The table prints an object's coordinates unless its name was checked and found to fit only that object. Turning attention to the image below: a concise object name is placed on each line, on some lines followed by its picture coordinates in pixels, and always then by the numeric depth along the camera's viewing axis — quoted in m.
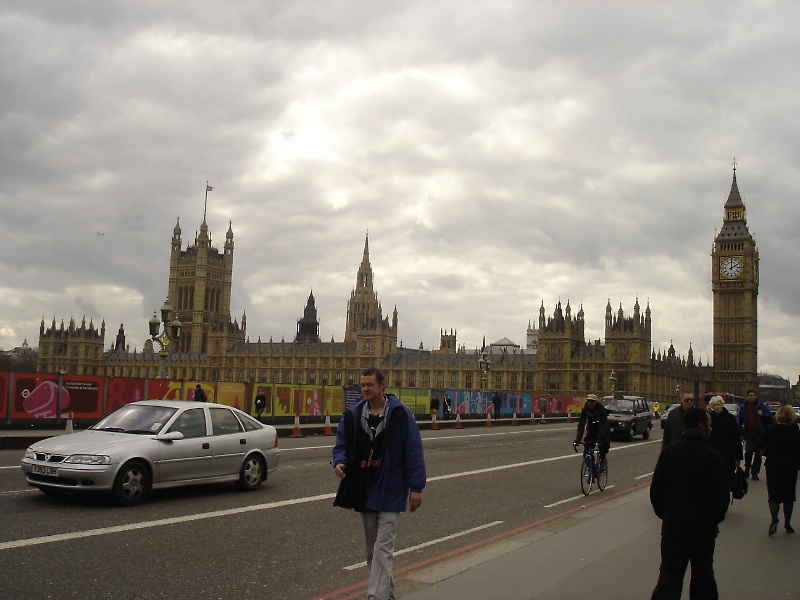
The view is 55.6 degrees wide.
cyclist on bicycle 14.41
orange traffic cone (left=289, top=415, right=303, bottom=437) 26.51
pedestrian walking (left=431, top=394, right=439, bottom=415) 40.72
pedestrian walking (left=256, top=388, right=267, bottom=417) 32.41
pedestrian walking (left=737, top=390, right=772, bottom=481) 14.79
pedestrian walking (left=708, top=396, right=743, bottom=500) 10.95
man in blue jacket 5.89
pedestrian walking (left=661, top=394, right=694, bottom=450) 11.09
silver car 10.14
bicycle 14.27
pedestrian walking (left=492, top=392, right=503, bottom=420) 49.69
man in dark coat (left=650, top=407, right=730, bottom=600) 5.63
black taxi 28.88
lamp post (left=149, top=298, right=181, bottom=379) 29.57
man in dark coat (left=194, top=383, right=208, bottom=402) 27.00
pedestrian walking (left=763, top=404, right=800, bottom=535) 9.73
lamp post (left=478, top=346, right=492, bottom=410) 44.44
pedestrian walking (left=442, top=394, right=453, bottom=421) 44.48
